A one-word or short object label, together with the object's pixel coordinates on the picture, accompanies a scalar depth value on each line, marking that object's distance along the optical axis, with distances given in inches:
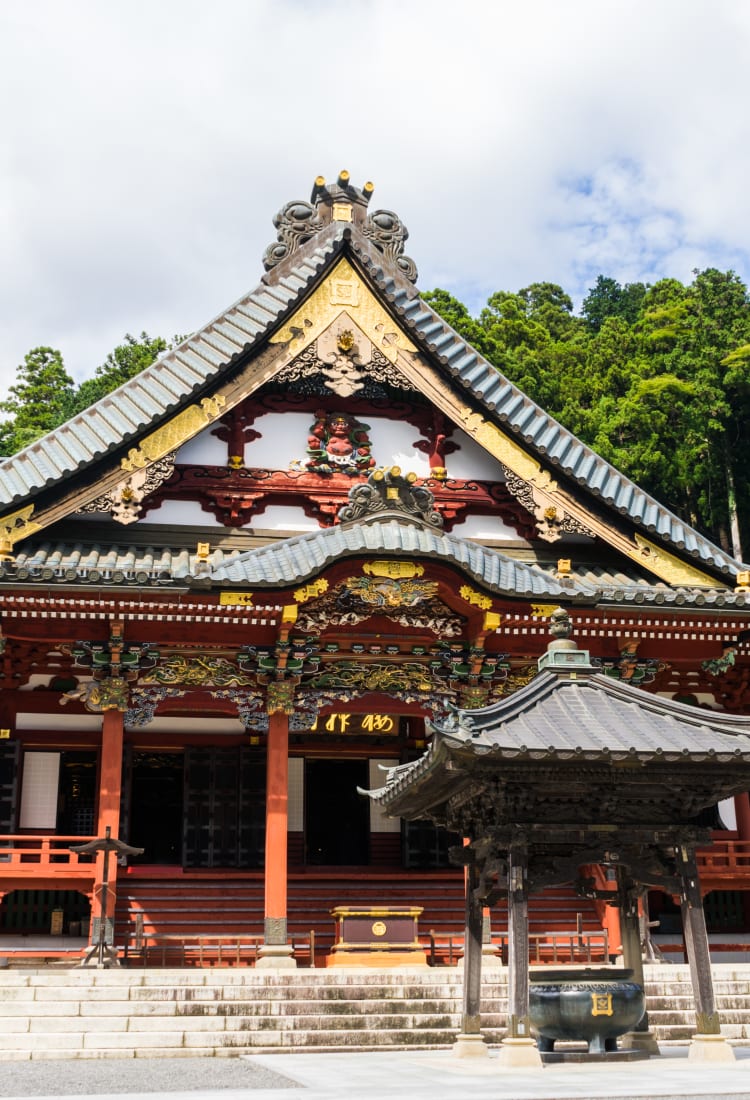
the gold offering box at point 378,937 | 582.5
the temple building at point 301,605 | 618.8
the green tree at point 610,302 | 2422.5
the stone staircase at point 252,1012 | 448.1
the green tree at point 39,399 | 1831.9
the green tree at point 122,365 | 1825.8
